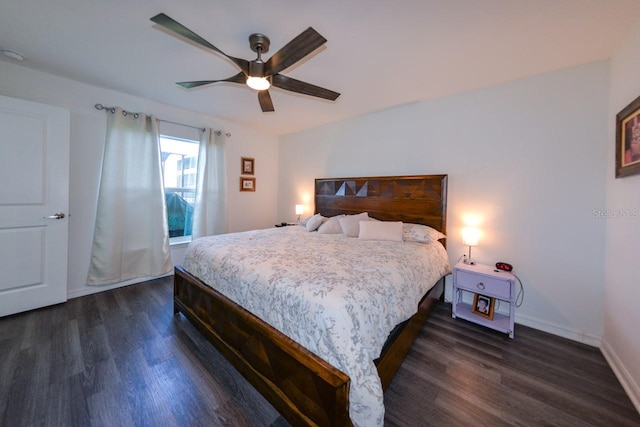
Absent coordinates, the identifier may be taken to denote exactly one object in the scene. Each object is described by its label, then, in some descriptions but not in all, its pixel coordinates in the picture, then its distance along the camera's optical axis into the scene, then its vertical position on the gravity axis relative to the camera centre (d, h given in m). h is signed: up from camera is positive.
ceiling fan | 1.43 +1.07
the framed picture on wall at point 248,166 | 4.36 +0.80
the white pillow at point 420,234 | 2.60 -0.26
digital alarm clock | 2.36 -0.54
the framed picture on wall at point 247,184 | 4.38 +0.46
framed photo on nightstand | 2.33 -0.96
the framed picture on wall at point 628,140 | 1.59 +0.55
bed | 1.14 -0.86
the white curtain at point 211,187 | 3.75 +0.32
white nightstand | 2.16 -0.73
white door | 2.31 -0.02
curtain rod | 2.85 +1.20
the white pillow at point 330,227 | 3.15 -0.25
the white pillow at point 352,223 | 3.01 -0.18
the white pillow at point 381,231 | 2.69 -0.24
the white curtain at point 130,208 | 2.93 -0.04
